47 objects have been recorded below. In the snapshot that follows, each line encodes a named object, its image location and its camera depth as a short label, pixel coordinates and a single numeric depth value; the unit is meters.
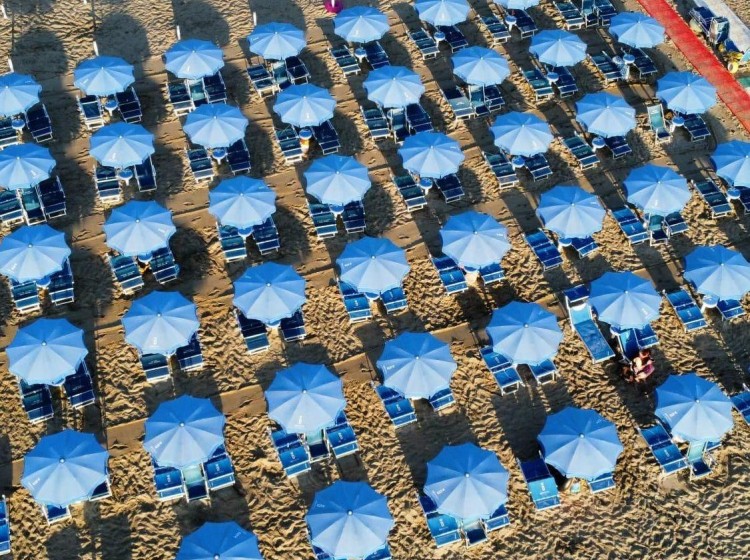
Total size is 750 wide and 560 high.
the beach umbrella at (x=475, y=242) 18.33
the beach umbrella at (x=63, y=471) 14.91
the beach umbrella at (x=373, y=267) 17.88
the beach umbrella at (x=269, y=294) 17.36
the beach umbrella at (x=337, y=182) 19.47
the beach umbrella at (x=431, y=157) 19.97
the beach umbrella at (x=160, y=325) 16.92
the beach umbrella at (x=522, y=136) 20.50
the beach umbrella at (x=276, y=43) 22.78
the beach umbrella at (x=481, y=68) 22.16
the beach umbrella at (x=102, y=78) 21.67
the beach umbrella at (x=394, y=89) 21.55
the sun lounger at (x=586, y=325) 17.83
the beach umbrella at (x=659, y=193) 19.30
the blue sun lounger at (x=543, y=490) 15.74
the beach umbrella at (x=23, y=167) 19.55
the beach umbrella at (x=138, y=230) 18.36
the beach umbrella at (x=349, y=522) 14.45
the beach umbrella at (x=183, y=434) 15.41
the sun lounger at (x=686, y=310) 18.23
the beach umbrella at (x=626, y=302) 17.39
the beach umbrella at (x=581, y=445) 15.41
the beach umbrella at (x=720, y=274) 17.78
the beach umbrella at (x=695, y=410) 15.86
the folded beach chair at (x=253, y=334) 17.80
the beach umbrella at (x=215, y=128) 20.53
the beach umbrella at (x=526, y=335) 16.91
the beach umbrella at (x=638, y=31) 23.17
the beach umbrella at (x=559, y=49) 22.58
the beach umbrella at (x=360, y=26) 23.30
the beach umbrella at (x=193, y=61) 22.09
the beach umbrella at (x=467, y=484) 14.93
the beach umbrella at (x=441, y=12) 23.86
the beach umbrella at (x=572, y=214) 18.83
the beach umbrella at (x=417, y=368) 16.41
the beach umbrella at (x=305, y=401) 15.87
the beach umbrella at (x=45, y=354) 16.41
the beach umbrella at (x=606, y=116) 21.00
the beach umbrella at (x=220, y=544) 14.20
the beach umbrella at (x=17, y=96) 21.17
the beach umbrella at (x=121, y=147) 20.05
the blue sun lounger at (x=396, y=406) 16.80
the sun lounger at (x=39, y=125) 21.64
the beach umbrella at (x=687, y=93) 21.38
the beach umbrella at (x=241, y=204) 18.89
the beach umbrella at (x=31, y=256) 17.89
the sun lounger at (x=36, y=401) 16.72
